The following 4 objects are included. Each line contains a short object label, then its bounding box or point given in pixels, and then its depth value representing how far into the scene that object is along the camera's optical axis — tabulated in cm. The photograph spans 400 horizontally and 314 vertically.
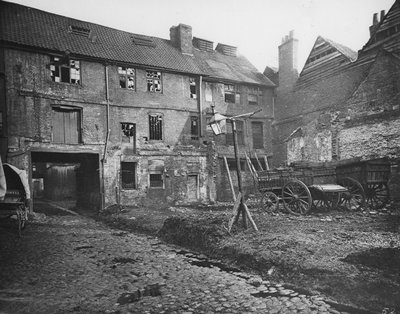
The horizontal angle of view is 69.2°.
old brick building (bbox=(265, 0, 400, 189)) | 1353
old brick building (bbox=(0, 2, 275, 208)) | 1496
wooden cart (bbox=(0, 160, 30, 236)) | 935
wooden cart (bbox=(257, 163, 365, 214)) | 1063
